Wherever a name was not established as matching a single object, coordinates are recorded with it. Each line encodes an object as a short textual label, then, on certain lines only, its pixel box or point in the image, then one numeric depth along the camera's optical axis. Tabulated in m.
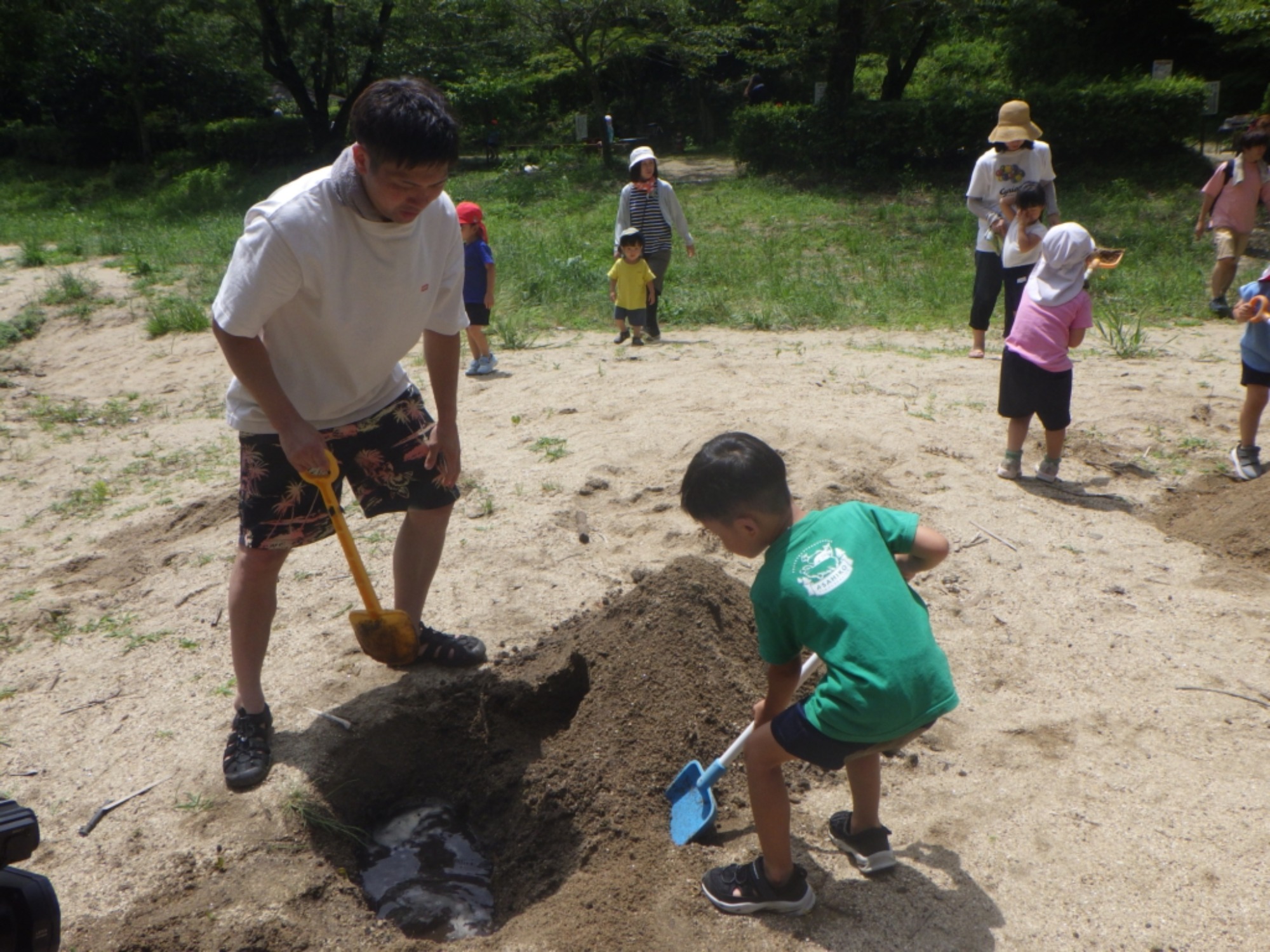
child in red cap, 6.84
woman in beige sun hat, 6.32
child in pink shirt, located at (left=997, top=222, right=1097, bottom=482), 4.64
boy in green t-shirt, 2.03
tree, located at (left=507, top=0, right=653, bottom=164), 18.48
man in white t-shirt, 2.35
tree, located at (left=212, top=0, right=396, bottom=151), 20.03
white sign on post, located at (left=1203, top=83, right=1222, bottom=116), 14.45
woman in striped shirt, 7.94
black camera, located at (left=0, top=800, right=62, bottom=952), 1.32
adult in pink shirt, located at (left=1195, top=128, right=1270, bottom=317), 8.12
